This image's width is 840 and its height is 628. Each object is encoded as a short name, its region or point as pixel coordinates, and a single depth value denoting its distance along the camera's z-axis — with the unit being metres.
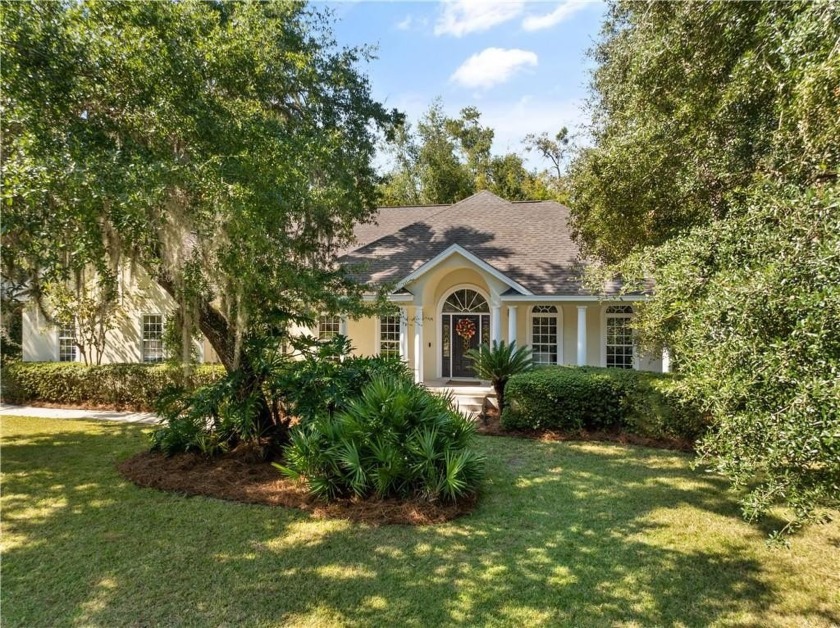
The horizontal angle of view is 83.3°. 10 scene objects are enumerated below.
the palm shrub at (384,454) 5.86
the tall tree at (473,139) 30.83
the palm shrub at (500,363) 10.23
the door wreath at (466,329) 14.39
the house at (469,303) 12.94
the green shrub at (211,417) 7.25
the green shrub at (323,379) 6.78
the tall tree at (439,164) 29.47
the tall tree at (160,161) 5.19
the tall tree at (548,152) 29.19
